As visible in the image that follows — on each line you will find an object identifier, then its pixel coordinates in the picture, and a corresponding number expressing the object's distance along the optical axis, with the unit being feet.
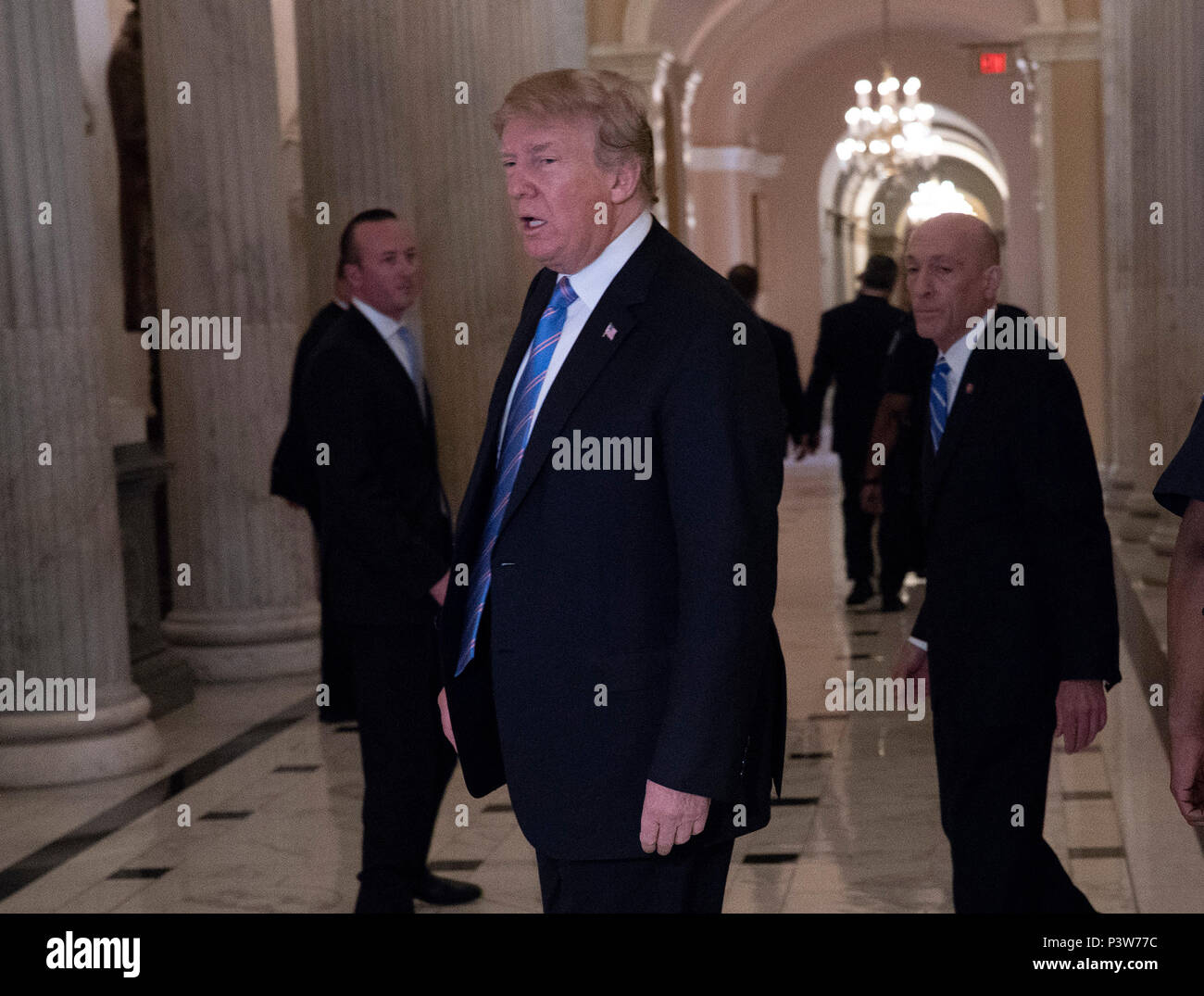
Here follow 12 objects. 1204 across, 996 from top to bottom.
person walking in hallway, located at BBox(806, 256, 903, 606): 35.55
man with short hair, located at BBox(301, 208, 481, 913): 14.94
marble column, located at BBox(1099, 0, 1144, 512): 40.68
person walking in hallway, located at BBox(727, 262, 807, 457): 37.60
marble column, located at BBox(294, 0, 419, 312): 31.89
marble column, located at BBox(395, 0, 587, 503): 34.86
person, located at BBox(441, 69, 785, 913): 8.90
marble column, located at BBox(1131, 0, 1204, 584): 27.40
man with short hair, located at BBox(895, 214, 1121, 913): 12.47
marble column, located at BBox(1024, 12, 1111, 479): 58.95
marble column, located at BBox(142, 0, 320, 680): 28.50
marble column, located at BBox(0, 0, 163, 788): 21.67
